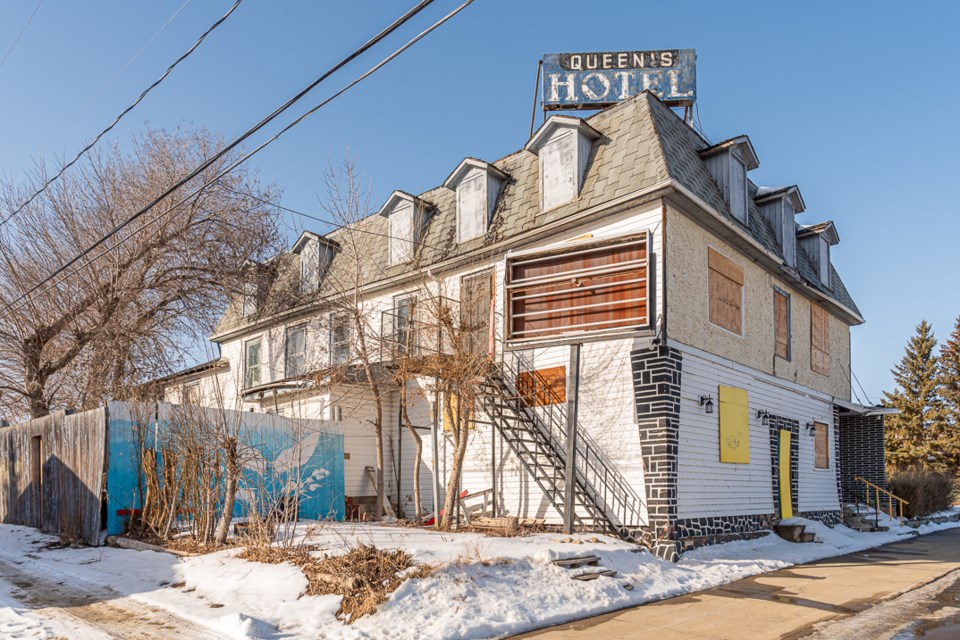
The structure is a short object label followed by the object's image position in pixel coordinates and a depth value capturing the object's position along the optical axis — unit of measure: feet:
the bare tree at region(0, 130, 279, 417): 66.95
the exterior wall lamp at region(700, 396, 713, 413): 47.26
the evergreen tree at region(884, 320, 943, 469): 137.80
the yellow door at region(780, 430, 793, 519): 56.54
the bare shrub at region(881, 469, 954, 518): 78.69
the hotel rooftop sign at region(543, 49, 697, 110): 66.44
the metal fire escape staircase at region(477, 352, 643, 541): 44.45
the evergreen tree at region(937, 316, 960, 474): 134.31
